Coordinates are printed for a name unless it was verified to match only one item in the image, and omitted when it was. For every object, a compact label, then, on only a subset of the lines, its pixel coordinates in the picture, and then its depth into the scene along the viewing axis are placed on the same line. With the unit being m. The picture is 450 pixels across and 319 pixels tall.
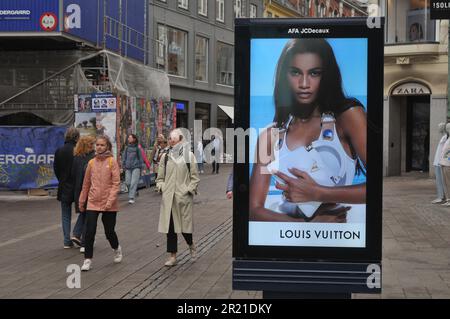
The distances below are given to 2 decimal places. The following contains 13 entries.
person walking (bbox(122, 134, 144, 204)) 15.89
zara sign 22.67
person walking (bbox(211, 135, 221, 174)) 28.00
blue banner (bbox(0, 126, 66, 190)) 16.56
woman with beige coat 8.20
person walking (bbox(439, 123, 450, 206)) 14.34
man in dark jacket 9.45
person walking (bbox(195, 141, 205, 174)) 26.02
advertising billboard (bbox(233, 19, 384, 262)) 4.96
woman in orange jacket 7.98
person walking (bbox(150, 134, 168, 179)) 17.30
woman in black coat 9.09
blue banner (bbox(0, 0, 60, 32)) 16.92
